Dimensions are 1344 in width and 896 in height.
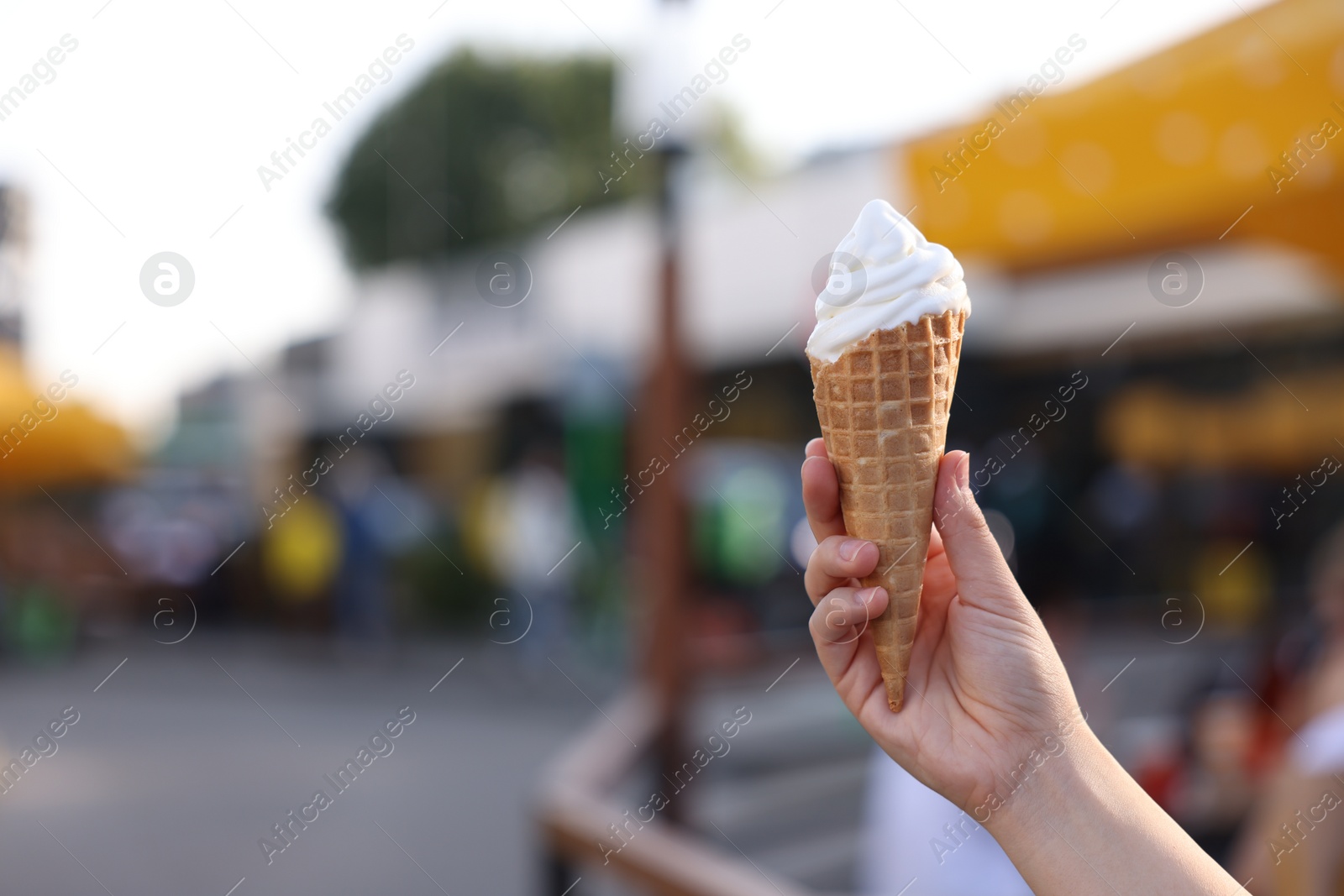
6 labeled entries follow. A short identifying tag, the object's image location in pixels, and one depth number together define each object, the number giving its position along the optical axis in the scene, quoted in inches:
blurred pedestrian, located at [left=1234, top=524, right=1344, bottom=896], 68.9
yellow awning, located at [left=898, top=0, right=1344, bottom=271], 91.6
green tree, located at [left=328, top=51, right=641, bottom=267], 967.6
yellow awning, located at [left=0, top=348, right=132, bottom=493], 328.5
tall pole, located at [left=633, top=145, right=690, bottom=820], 134.3
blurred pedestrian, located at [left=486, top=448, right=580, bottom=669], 365.7
